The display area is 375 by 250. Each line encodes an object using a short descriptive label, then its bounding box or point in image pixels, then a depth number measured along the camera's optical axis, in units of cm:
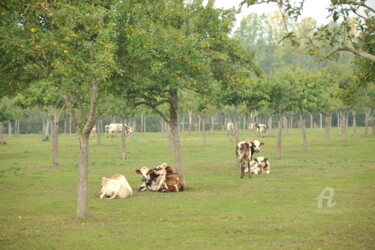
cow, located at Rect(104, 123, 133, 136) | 9050
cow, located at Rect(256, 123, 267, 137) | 8193
